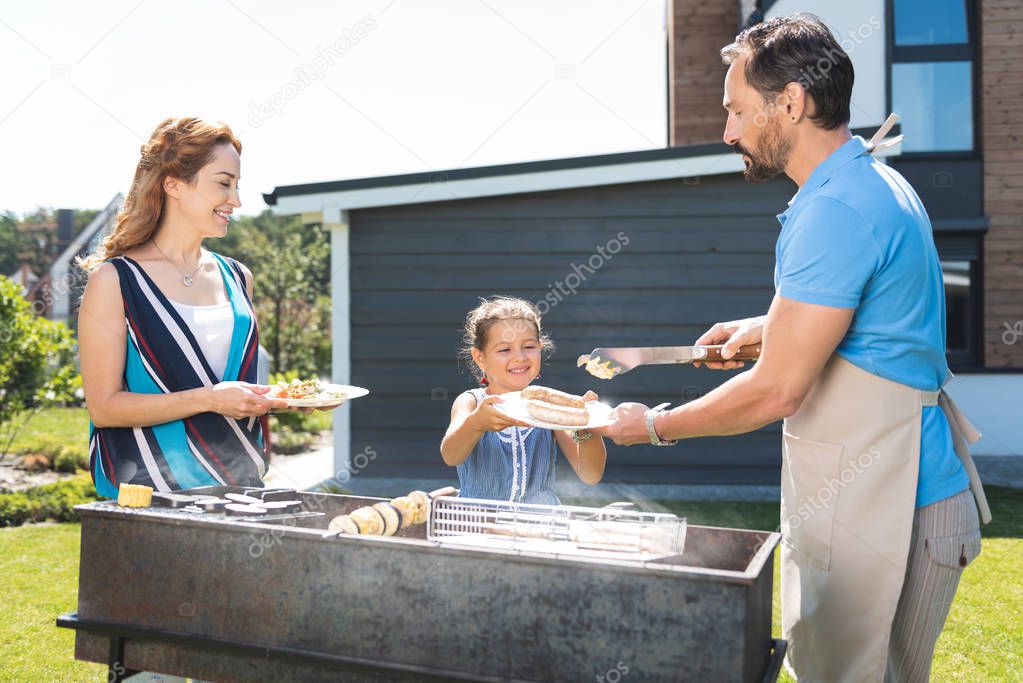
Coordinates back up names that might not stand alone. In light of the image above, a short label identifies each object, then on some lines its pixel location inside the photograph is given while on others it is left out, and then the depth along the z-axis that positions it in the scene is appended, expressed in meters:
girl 3.05
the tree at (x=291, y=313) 17.23
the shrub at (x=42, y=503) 7.04
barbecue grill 1.80
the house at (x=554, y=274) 8.19
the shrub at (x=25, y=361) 8.57
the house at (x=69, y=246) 24.47
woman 2.60
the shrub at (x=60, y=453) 9.91
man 1.97
